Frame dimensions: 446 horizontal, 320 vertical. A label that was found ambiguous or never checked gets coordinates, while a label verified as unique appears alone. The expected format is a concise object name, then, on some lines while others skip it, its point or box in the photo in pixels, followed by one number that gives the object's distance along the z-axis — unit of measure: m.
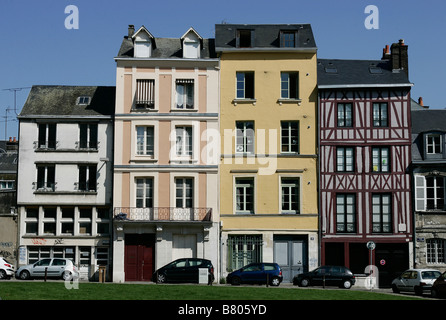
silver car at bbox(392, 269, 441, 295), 31.34
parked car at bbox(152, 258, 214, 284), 32.94
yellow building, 37.50
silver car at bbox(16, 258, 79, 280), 34.84
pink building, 36.94
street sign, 33.78
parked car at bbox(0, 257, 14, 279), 35.22
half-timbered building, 37.38
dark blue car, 33.50
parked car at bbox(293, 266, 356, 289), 33.47
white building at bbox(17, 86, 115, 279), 37.56
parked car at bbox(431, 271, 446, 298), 28.23
